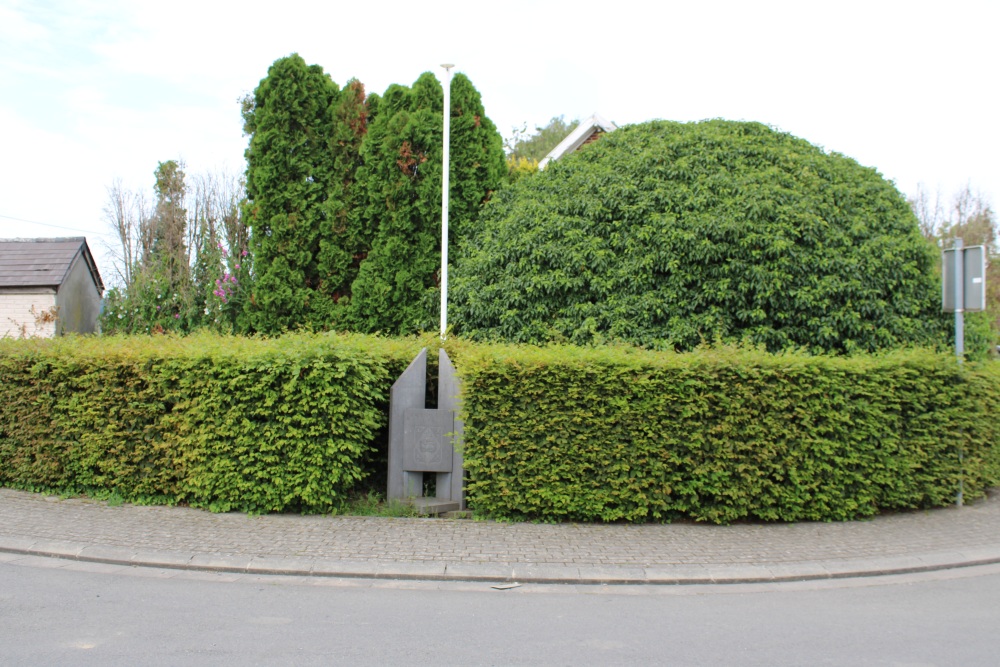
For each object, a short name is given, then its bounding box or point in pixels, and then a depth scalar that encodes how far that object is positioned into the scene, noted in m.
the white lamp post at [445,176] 13.33
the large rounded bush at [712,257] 10.36
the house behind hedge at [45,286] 17.31
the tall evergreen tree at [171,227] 21.25
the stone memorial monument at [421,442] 8.72
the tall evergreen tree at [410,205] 14.67
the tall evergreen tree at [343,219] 15.10
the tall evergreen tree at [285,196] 15.09
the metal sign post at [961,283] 8.88
